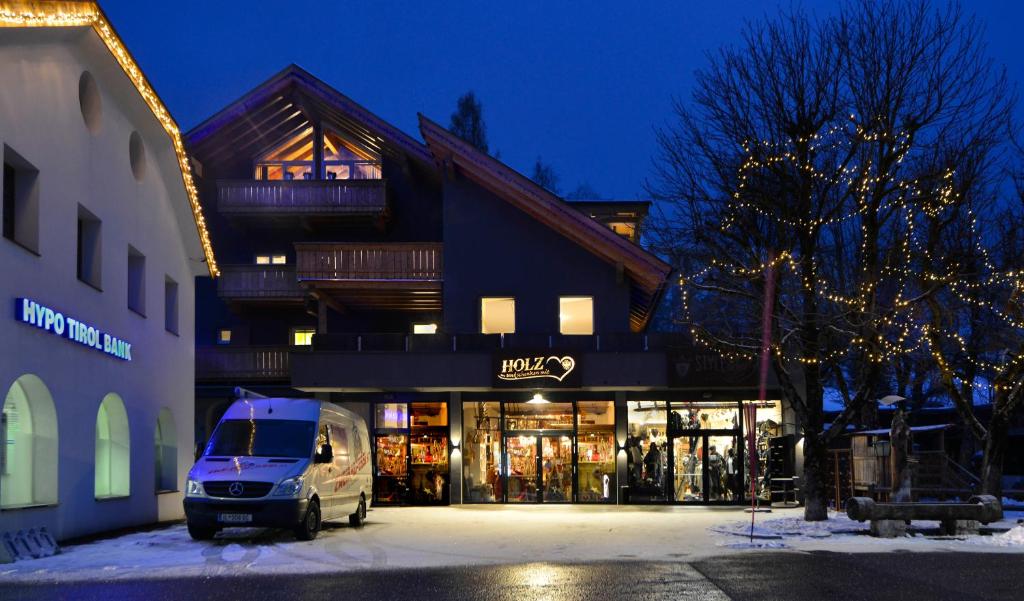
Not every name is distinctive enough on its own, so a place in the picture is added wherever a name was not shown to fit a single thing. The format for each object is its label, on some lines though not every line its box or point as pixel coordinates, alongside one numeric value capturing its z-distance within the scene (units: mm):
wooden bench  18094
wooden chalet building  29891
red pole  22109
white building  16828
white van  18141
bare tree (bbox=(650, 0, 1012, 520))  21609
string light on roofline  16016
